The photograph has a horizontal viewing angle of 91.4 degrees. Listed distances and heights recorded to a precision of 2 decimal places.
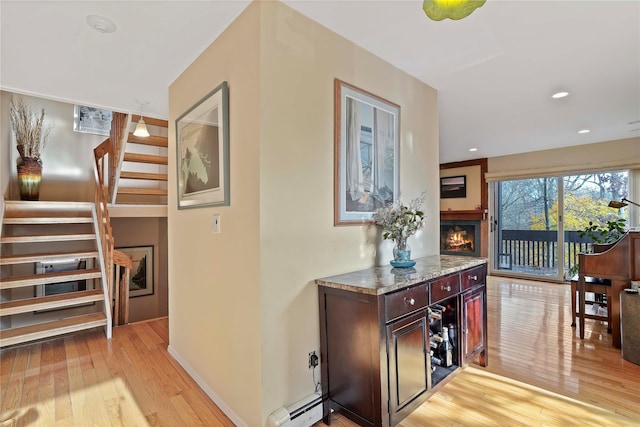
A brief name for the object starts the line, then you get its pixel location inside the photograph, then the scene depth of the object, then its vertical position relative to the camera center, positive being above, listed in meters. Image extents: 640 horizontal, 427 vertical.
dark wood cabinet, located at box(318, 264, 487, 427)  1.59 -0.74
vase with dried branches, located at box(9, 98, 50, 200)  4.01 +0.94
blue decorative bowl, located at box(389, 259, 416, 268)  2.11 -0.34
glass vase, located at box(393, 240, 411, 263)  2.12 -0.27
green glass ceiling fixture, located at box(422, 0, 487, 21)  1.02 +0.68
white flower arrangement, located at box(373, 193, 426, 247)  2.11 -0.06
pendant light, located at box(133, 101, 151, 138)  3.53 +0.98
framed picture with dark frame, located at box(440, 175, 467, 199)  6.83 +0.57
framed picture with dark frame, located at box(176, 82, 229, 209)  1.92 +0.45
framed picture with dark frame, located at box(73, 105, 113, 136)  4.85 +1.56
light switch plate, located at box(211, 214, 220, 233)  2.00 -0.05
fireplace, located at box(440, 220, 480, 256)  6.60 -0.55
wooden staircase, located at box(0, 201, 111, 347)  2.98 -0.64
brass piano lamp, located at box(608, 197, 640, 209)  3.29 +0.06
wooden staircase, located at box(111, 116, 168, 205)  3.92 +0.73
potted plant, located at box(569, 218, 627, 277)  3.59 -0.32
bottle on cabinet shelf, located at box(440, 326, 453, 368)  2.21 -0.98
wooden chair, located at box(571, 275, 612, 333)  3.08 -0.80
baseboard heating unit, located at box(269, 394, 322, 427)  1.65 -1.10
